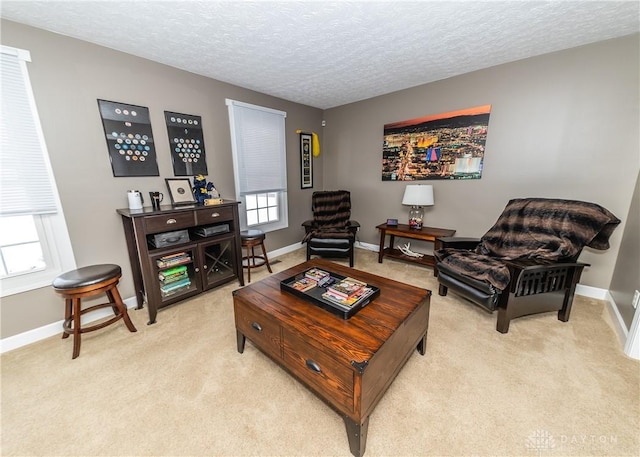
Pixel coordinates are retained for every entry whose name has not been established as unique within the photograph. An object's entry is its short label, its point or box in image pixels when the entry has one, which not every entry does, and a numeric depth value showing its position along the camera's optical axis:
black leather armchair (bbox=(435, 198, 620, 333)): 1.86
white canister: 2.16
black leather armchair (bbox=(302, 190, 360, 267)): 3.24
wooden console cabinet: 2.03
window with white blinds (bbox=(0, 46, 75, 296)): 1.68
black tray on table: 1.36
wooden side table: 2.94
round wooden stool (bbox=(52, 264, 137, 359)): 1.66
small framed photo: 2.44
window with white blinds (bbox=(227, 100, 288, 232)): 3.01
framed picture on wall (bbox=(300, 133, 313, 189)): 3.90
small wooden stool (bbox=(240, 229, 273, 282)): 2.88
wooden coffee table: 1.09
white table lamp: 3.02
